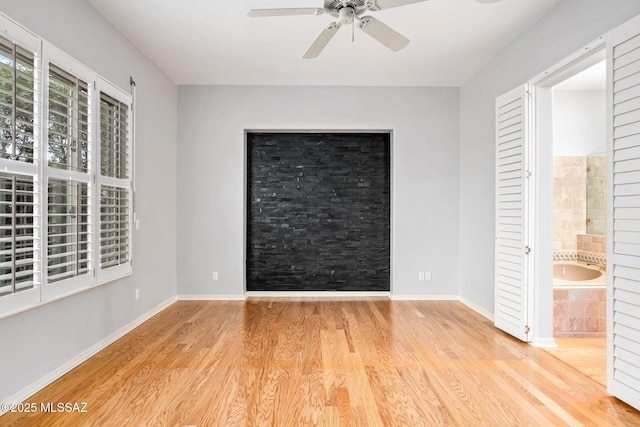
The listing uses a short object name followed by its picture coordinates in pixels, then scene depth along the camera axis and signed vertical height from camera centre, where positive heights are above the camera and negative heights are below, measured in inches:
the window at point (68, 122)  103.6 +25.6
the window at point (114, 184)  130.3 +9.5
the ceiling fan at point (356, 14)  89.5 +47.5
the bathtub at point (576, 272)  176.6 -27.7
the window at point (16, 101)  86.0 +25.5
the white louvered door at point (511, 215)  136.9 -0.9
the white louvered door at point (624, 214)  89.4 -0.3
